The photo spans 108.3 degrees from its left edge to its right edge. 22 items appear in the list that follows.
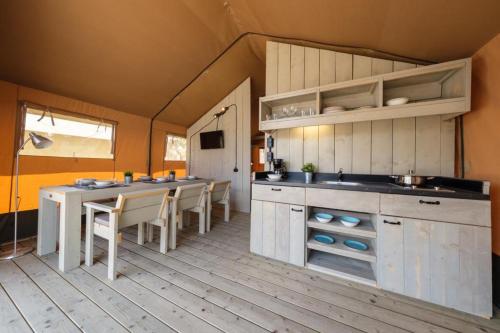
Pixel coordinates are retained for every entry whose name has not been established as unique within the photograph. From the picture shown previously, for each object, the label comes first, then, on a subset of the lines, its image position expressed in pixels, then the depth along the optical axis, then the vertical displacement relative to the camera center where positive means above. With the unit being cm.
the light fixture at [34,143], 190 +20
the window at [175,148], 464 +53
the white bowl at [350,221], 172 -50
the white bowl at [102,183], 220 -20
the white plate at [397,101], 173 +68
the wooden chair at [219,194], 287 -45
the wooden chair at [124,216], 164 -50
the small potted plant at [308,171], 214 -2
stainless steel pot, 165 -8
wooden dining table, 173 -53
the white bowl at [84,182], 216 -19
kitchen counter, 130 -14
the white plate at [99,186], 206 -23
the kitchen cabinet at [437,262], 126 -69
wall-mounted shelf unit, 158 +83
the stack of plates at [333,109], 200 +68
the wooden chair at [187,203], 222 -48
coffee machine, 243 +3
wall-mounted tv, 439 +71
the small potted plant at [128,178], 266 -16
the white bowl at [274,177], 218 -10
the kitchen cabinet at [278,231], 187 -68
